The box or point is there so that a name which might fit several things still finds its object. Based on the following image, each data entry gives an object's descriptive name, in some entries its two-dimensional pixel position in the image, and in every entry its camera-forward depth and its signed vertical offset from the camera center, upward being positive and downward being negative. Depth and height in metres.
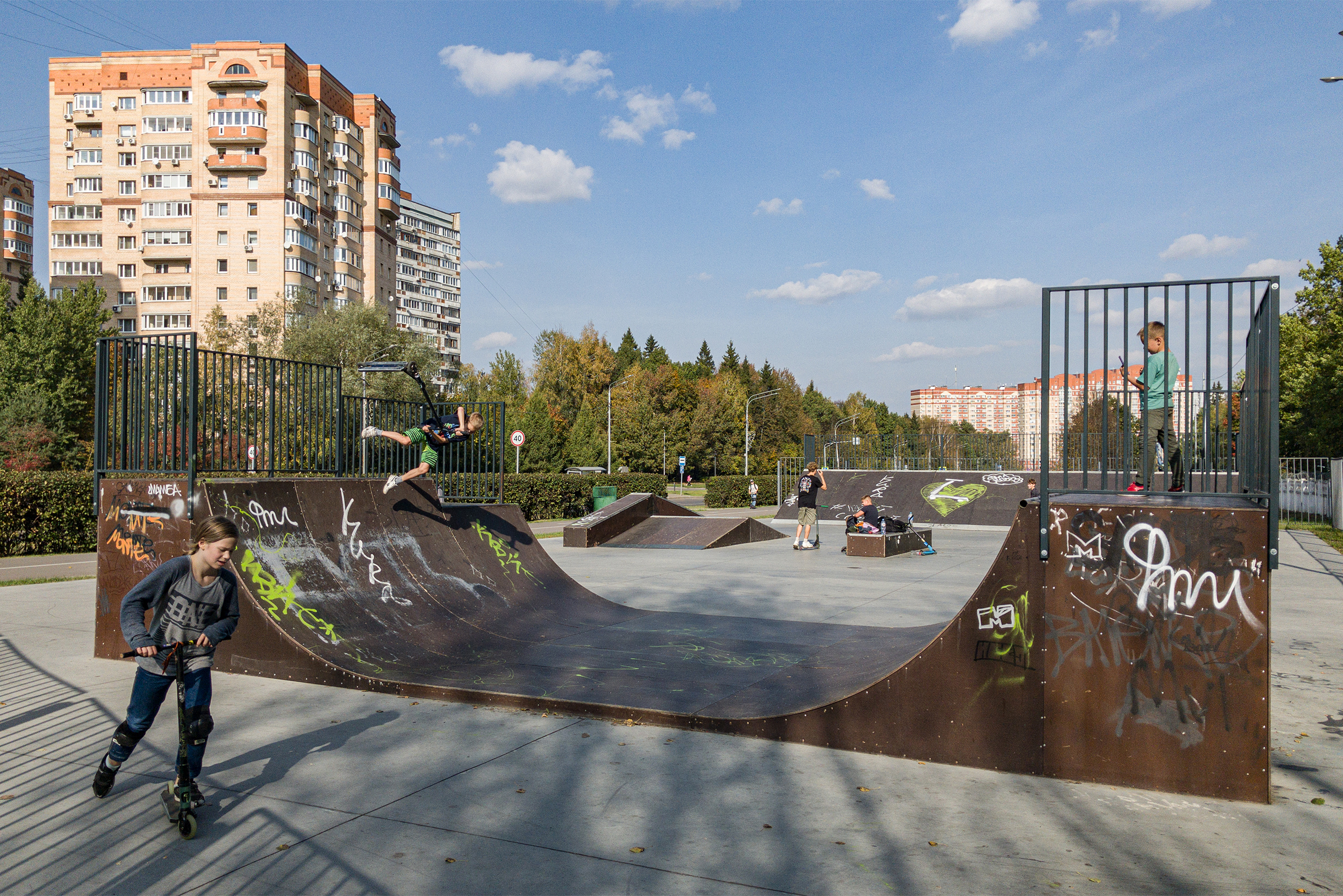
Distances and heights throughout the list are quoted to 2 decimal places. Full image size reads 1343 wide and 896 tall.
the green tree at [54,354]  41.81 +4.57
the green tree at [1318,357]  35.97 +4.51
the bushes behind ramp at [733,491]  41.41 -2.13
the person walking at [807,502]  17.27 -1.10
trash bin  30.02 -1.72
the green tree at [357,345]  39.91 +5.09
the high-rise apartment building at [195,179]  60.72 +19.96
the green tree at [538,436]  54.50 +0.76
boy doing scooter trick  9.00 +0.14
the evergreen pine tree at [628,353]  96.31 +11.28
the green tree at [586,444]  61.22 +0.34
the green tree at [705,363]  102.75 +10.75
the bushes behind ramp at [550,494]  29.25 -1.72
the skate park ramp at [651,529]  18.84 -1.90
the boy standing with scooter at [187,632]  3.93 -0.91
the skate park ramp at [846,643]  4.22 -1.40
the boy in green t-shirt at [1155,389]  6.05 +0.49
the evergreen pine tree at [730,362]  98.12 +10.53
